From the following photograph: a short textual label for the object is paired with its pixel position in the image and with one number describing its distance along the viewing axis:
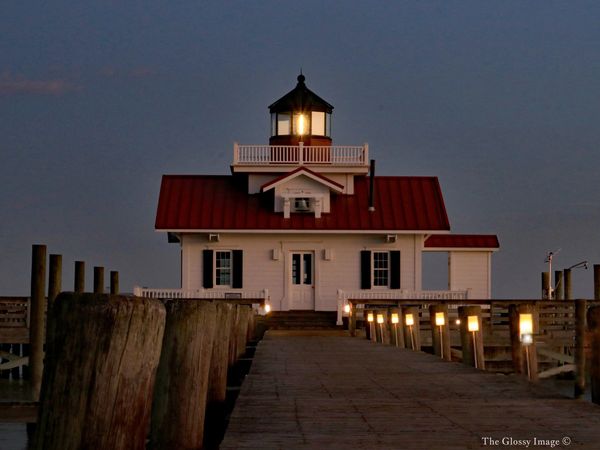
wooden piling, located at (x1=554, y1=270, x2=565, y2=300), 48.47
